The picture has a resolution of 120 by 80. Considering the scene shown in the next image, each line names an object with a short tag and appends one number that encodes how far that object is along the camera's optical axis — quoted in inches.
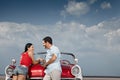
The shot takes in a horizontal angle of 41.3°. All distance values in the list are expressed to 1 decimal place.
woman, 181.6
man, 172.8
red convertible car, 210.9
